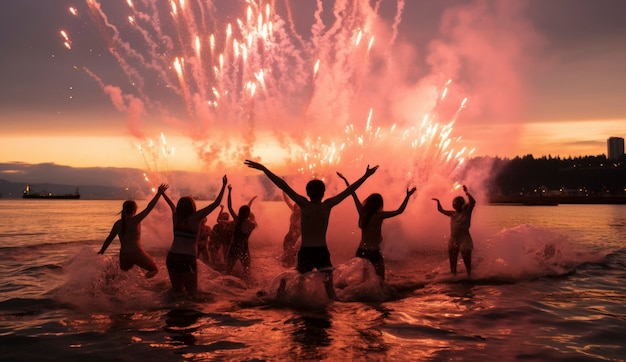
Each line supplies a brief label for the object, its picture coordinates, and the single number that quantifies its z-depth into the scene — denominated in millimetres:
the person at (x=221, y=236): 14602
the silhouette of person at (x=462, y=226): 13219
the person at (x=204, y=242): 14902
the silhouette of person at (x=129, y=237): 9805
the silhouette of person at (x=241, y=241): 12734
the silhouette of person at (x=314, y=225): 8008
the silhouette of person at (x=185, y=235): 8680
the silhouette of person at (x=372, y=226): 9781
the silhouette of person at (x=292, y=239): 16375
